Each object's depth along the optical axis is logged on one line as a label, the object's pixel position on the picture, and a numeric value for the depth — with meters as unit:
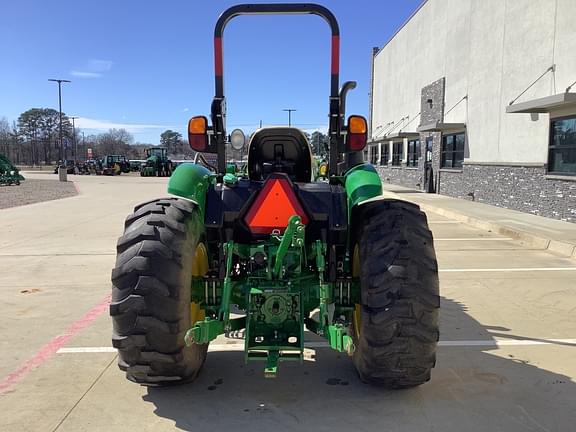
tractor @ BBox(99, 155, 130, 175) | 53.66
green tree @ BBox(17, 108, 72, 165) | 92.31
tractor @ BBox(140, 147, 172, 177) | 47.84
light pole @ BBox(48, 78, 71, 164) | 44.42
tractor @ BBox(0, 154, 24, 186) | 30.25
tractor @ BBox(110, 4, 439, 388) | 3.15
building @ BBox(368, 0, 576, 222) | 12.80
